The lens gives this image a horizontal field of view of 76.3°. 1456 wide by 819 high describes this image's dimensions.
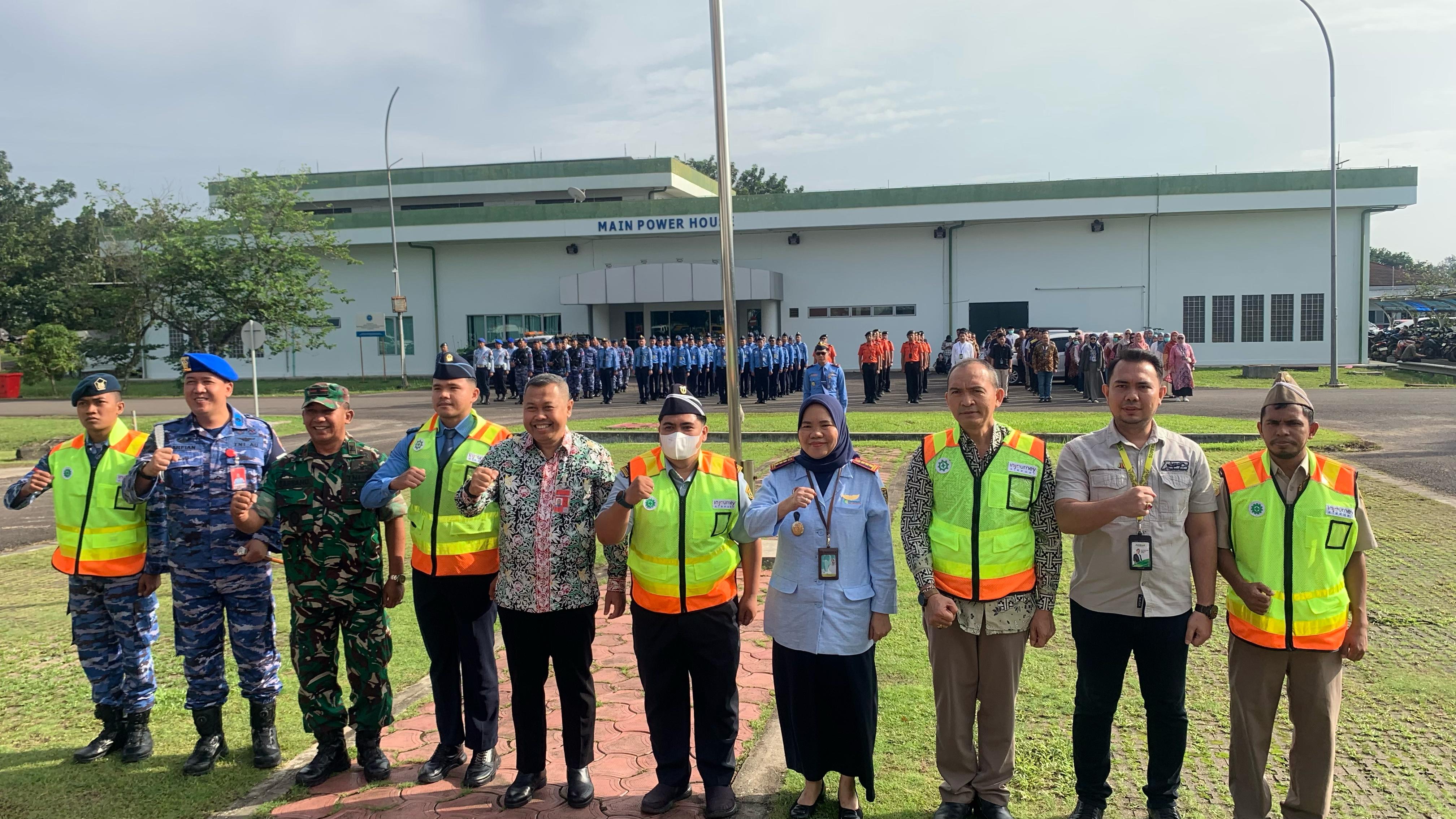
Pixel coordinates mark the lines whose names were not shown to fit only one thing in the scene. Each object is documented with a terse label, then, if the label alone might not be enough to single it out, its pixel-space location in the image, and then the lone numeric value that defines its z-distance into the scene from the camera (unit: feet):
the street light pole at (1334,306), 78.18
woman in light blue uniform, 12.37
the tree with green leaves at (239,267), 110.83
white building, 106.83
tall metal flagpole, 26.37
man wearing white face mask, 12.88
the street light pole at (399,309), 108.37
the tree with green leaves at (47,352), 103.91
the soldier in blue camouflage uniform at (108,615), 14.99
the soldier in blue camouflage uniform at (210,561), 14.51
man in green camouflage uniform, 14.02
